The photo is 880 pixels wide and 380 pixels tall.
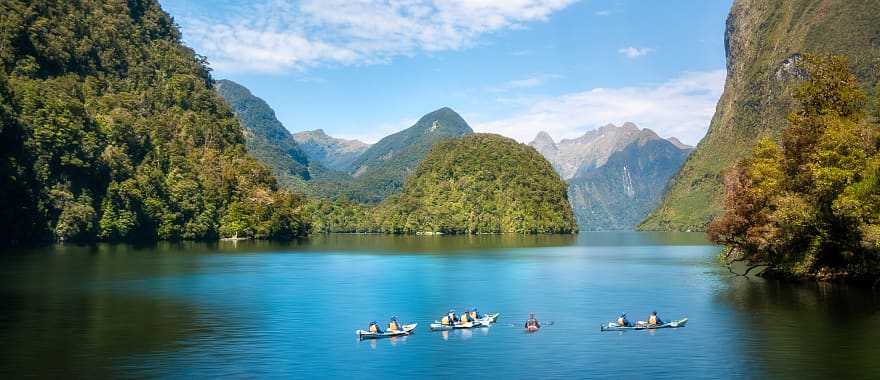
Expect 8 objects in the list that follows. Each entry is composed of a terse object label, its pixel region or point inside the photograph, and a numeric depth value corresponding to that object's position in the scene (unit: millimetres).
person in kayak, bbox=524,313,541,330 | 61656
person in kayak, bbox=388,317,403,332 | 58781
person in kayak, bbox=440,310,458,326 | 62562
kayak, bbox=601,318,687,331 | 62094
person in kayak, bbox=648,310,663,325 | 62438
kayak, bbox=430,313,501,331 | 62312
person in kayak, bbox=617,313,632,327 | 62125
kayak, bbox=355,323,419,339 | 57344
